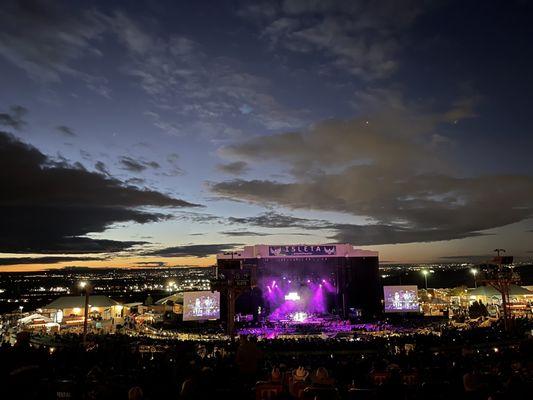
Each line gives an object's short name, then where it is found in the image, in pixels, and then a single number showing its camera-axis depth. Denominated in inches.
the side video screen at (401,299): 1424.7
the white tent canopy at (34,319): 1130.8
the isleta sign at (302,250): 1562.5
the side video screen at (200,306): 1342.3
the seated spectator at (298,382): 297.8
